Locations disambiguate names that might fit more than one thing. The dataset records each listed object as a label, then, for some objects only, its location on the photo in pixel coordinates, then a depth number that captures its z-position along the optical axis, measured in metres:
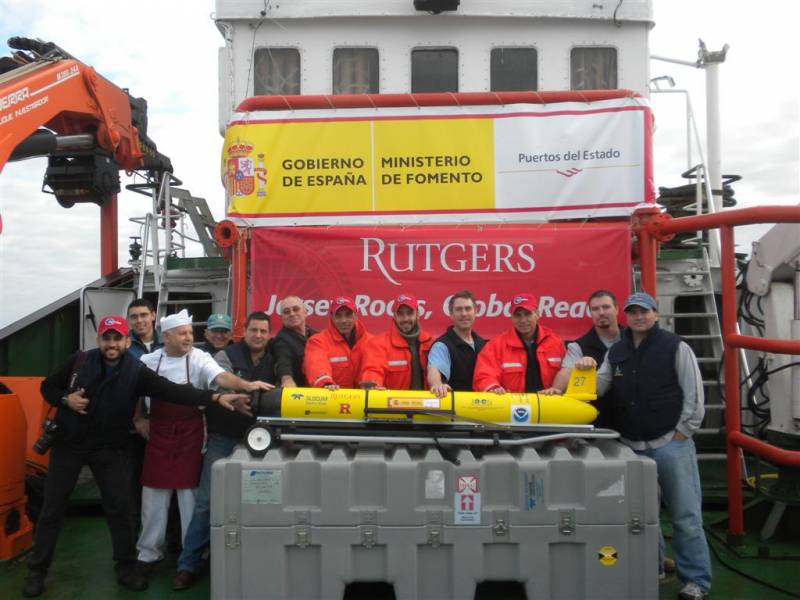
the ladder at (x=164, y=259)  6.36
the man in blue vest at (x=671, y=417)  3.81
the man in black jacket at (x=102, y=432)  4.06
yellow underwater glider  3.79
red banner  5.40
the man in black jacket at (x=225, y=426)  4.12
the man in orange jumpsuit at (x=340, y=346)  4.38
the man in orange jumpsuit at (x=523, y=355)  4.27
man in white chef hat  4.23
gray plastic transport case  3.53
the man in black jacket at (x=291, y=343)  4.33
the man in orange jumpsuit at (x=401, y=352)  4.37
